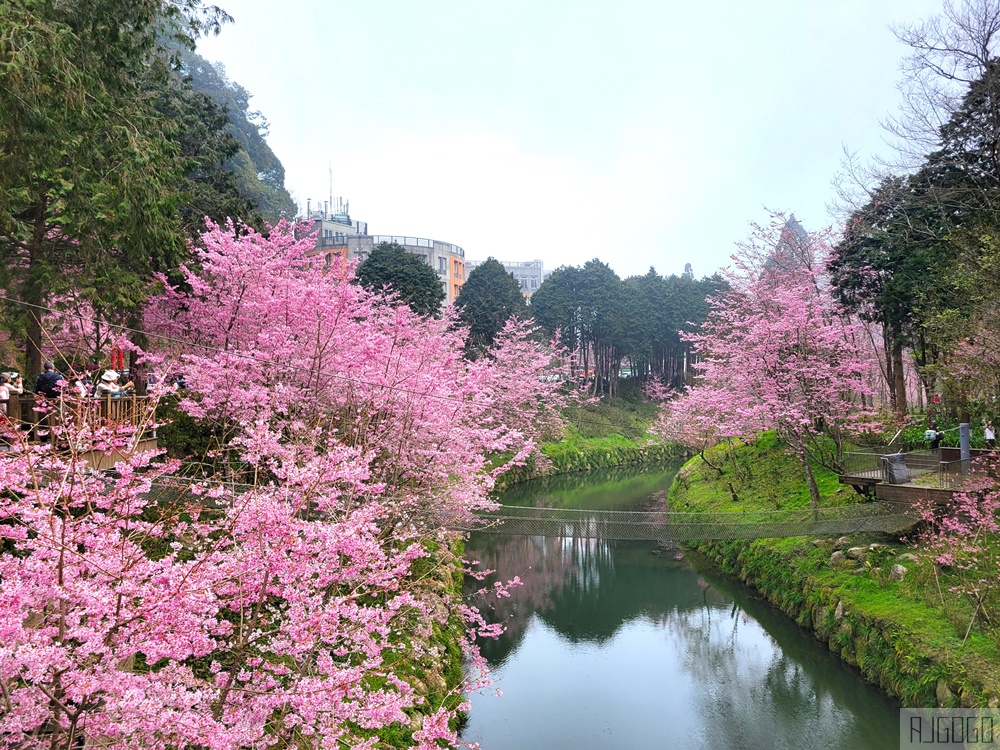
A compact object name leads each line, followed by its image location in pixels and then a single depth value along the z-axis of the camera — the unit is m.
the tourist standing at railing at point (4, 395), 7.33
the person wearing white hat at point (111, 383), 7.52
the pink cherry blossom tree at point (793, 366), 13.36
